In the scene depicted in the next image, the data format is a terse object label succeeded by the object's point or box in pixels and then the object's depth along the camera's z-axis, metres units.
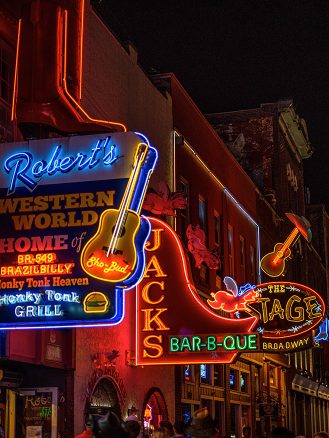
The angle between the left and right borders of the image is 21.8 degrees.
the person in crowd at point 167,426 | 10.86
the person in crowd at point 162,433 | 10.51
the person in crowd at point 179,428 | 12.01
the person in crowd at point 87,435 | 8.22
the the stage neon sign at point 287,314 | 20.25
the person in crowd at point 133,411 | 16.80
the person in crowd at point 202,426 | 7.73
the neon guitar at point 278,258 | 28.02
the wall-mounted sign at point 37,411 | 13.75
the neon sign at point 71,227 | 11.95
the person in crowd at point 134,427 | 8.92
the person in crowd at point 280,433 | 7.38
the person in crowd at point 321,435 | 11.89
